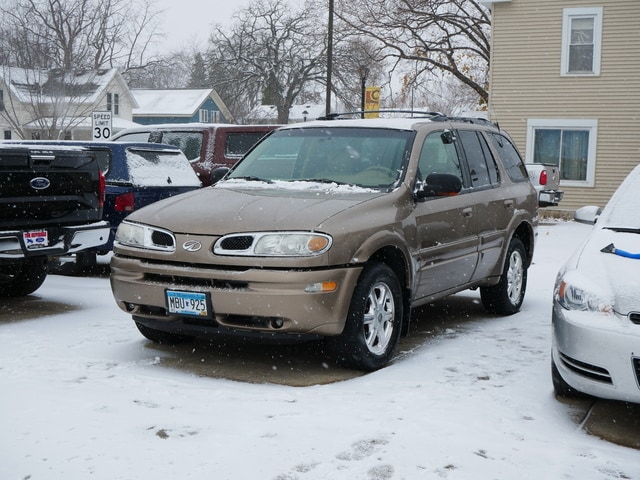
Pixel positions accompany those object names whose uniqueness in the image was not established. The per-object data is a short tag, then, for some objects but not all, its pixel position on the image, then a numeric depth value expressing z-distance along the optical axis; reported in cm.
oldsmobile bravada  517
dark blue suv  952
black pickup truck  685
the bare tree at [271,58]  5172
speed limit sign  1597
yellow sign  2196
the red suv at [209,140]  1364
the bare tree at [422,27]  3083
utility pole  2695
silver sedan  432
